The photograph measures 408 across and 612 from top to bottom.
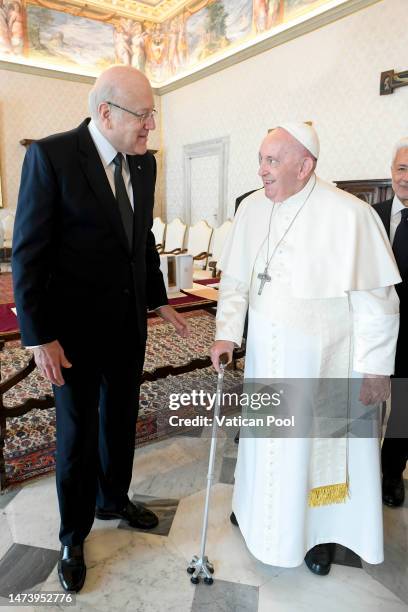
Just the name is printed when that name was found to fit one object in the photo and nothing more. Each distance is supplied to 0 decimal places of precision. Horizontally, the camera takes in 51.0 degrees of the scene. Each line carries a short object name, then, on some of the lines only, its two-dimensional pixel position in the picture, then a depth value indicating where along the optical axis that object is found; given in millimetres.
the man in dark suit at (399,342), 2186
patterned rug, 2840
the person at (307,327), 1700
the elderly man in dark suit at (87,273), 1564
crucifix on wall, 5500
